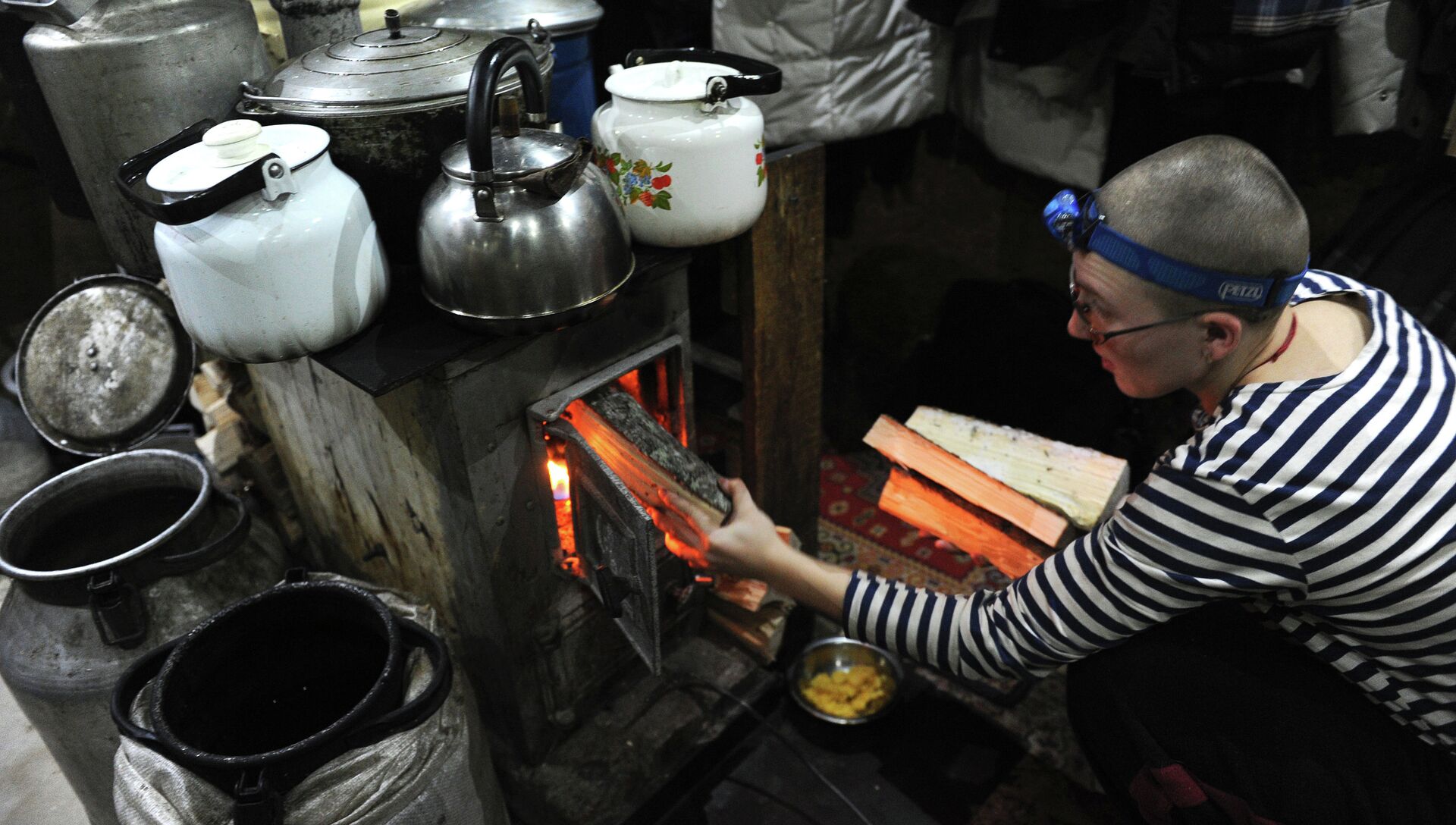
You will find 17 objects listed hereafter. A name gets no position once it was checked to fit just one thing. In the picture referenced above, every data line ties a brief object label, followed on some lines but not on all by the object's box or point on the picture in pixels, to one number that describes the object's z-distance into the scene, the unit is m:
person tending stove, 1.74
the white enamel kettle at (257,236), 1.69
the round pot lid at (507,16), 2.48
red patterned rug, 3.69
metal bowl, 3.13
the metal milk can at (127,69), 1.96
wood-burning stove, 2.13
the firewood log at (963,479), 2.50
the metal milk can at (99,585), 2.24
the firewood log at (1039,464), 2.50
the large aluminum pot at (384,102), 1.94
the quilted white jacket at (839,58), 3.31
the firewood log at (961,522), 2.60
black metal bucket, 1.72
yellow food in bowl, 3.02
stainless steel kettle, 1.80
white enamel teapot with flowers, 2.12
